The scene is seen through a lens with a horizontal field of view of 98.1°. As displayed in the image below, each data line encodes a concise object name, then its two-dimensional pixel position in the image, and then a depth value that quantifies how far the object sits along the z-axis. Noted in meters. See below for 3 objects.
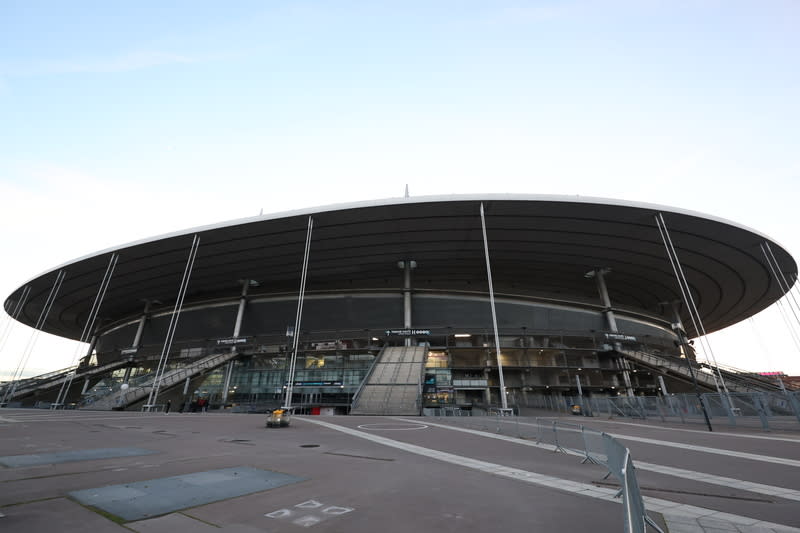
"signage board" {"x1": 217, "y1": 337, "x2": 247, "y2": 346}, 43.72
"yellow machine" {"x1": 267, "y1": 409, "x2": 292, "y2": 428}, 15.16
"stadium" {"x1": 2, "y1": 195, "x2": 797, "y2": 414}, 36.34
